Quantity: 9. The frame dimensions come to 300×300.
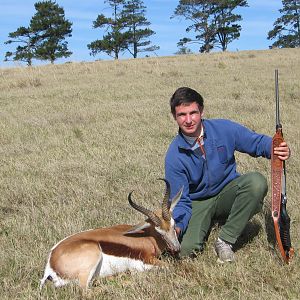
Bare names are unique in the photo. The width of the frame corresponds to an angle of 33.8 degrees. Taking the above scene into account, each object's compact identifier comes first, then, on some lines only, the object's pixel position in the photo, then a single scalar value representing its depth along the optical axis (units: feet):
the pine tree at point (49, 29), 127.34
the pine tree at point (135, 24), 136.98
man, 14.62
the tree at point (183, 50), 135.13
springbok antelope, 12.60
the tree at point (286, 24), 149.38
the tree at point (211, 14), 142.00
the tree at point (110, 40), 132.57
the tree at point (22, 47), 126.93
